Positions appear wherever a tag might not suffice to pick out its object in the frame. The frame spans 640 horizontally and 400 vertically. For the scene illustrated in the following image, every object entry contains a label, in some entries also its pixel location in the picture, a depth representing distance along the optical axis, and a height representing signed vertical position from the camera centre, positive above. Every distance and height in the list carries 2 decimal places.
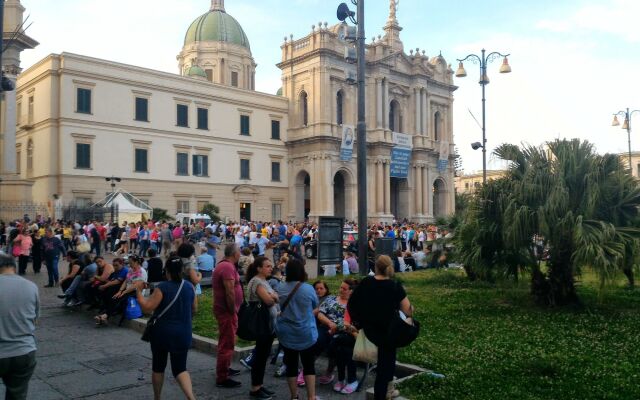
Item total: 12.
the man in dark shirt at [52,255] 15.86 -1.07
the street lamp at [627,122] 29.27 +4.61
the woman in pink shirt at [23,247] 16.98 -0.90
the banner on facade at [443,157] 57.41 +5.73
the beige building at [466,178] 98.72 +6.27
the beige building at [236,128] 38.91 +6.93
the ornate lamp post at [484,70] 23.08 +5.81
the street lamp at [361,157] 13.81 +1.38
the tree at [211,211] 42.66 +0.37
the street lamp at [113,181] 36.09 +2.38
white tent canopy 33.62 +0.62
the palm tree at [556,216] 9.76 -0.06
